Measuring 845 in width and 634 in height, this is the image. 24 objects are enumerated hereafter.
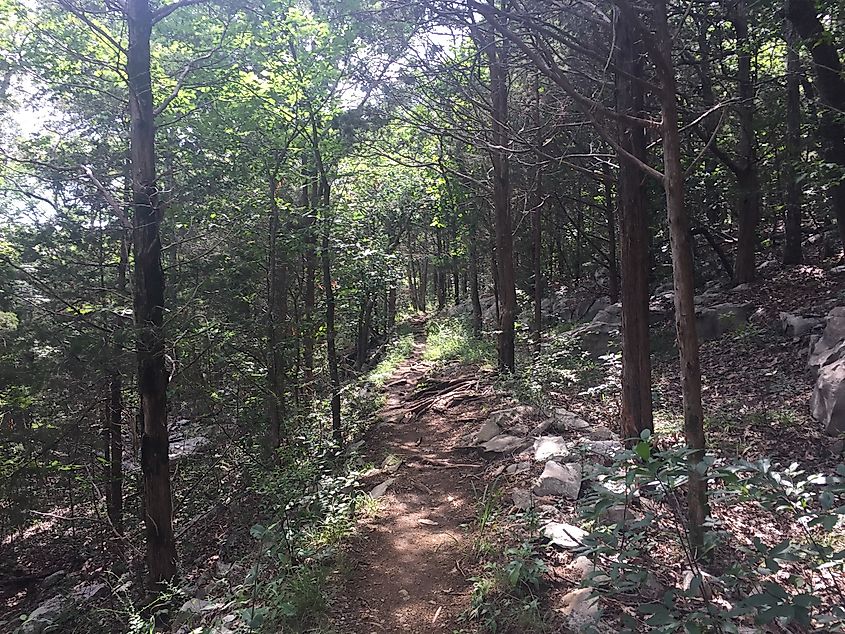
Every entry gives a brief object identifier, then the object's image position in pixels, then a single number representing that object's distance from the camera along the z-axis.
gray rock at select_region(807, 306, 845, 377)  6.48
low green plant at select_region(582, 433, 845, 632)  1.80
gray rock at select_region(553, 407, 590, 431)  6.39
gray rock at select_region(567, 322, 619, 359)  10.96
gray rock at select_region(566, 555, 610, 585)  3.51
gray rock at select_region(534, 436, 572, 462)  5.38
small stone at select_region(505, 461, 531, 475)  5.48
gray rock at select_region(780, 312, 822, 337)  8.11
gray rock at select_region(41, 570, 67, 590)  9.81
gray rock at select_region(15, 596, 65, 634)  7.67
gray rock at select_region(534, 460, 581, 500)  4.65
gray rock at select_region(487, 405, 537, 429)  7.16
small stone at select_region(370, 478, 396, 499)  5.98
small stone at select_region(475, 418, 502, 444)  7.04
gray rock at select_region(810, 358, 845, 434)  5.52
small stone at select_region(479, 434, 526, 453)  6.34
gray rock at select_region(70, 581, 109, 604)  8.50
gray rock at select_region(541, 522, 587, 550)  3.80
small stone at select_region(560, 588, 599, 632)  3.04
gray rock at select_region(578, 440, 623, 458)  5.00
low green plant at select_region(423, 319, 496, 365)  13.21
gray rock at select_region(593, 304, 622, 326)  12.62
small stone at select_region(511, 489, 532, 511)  4.59
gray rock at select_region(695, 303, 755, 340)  9.88
